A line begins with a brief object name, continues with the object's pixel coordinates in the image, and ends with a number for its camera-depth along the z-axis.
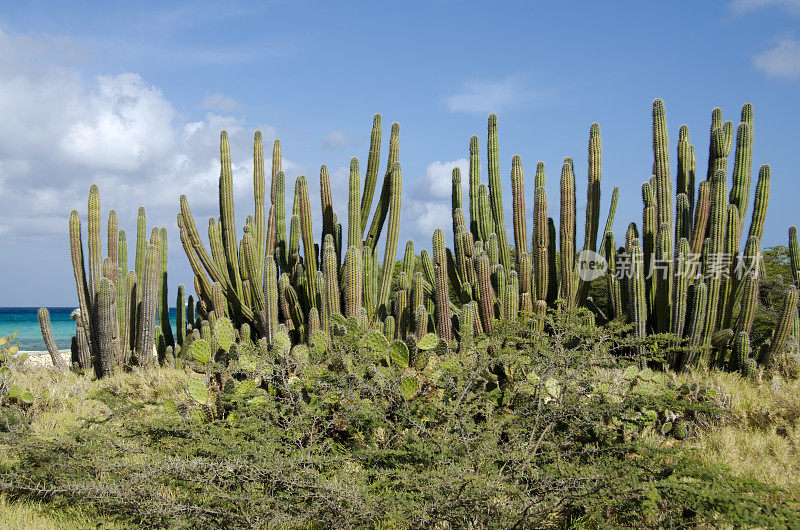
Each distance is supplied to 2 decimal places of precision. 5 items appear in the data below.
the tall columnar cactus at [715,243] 7.39
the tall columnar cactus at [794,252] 8.85
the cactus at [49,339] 9.38
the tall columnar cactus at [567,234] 8.07
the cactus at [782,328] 7.09
